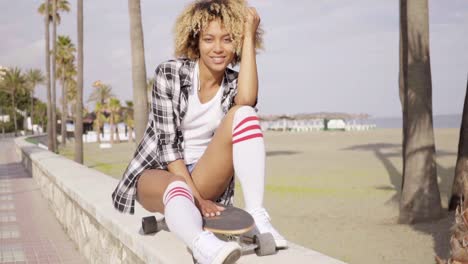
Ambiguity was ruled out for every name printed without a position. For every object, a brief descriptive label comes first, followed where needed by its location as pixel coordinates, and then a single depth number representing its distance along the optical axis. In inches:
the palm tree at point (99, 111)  2329.0
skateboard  96.7
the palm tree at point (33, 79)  3732.8
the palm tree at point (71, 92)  2682.1
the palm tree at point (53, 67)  1170.8
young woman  105.3
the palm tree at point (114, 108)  2273.3
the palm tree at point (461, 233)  117.1
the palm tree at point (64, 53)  2144.4
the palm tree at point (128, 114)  2338.8
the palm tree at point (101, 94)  2758.4
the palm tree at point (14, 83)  3366.1
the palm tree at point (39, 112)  4341.0
